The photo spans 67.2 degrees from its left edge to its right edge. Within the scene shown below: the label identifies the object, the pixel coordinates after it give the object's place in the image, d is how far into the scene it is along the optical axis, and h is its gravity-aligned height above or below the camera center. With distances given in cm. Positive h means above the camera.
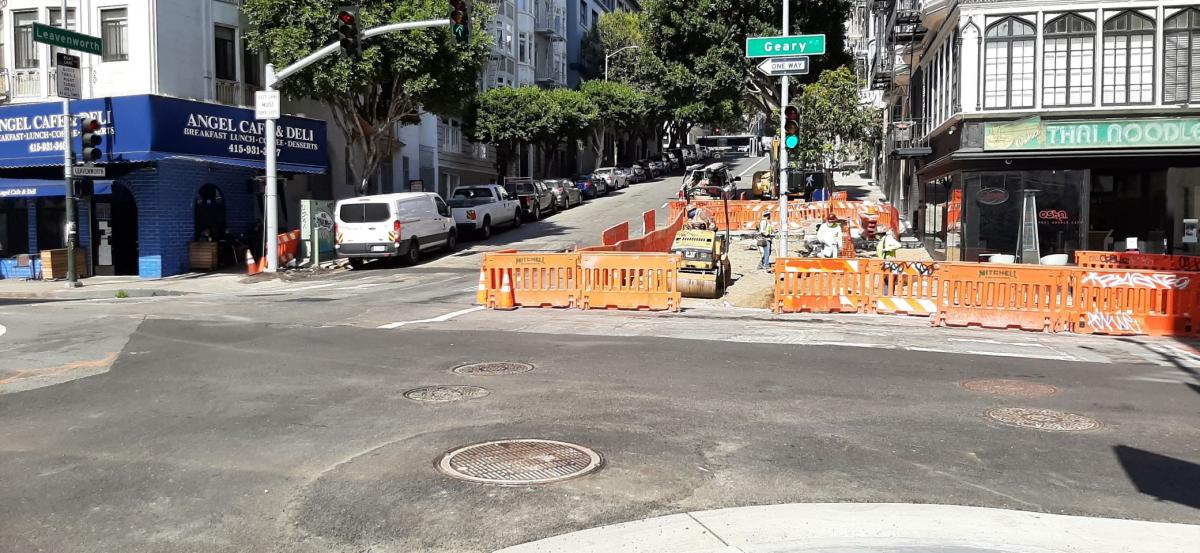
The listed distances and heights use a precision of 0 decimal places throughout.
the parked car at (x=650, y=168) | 6844 +538
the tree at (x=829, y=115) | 3931 +548
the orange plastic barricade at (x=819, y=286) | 1584 -85
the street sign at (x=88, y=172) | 2181 +164
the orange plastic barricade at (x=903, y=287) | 1526 -84
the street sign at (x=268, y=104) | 2369 +354
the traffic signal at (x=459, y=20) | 1972 +479
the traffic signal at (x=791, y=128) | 1964 +242
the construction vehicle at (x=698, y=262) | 1781 -46
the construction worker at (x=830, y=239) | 2180 -1
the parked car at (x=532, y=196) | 3869 +187
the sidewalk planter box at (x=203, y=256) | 2572 -47
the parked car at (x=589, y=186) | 5056 +300
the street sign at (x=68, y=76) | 2144 +391
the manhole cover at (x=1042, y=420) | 758 -157
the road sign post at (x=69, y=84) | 2127 +372
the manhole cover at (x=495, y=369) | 986 -144
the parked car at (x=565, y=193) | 4409 +231
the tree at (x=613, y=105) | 6525 +981
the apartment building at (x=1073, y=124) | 2258 +289
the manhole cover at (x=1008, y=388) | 898 -153
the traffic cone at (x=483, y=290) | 1662 -95
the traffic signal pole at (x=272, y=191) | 2384 +128
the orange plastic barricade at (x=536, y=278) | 1652 -72
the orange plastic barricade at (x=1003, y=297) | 1411 -94
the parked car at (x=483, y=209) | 3198 +111
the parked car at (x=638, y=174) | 6469 +473
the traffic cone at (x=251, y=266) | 2462 -73
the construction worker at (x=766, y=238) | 2328 +1
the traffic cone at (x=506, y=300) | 1641 -111
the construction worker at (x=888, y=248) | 2094 -22
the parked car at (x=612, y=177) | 5568 +387
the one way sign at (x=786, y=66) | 1877 +360
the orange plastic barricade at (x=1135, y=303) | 1359 -99
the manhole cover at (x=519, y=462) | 602 -156
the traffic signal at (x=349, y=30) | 2008 +464
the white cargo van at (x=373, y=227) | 2475 +33
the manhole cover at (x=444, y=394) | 845 -148
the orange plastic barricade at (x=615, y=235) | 2205 +10
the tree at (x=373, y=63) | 2591 +519
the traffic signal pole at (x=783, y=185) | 2052 +123
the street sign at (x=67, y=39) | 2072 +474
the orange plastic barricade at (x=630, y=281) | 1616 -77
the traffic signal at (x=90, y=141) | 2123 +231
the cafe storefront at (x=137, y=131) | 2419 +301
